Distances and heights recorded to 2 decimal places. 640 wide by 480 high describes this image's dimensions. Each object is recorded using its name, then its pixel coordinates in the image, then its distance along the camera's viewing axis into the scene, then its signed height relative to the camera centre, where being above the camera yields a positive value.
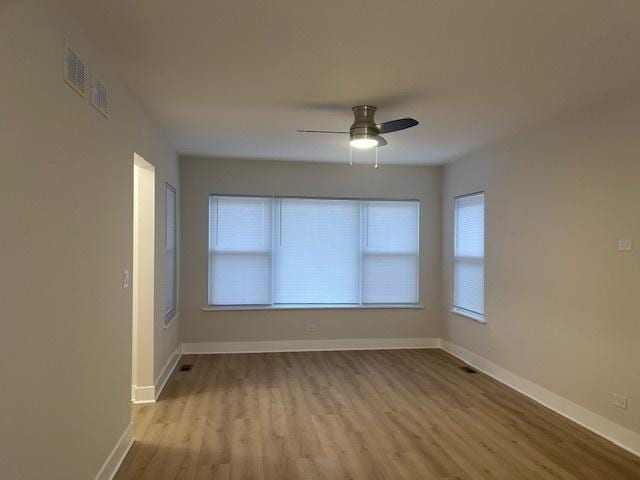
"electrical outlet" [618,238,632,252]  3.19 -0.01
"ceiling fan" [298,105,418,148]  3.48 +0.88
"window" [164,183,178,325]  4.83 -0.16
